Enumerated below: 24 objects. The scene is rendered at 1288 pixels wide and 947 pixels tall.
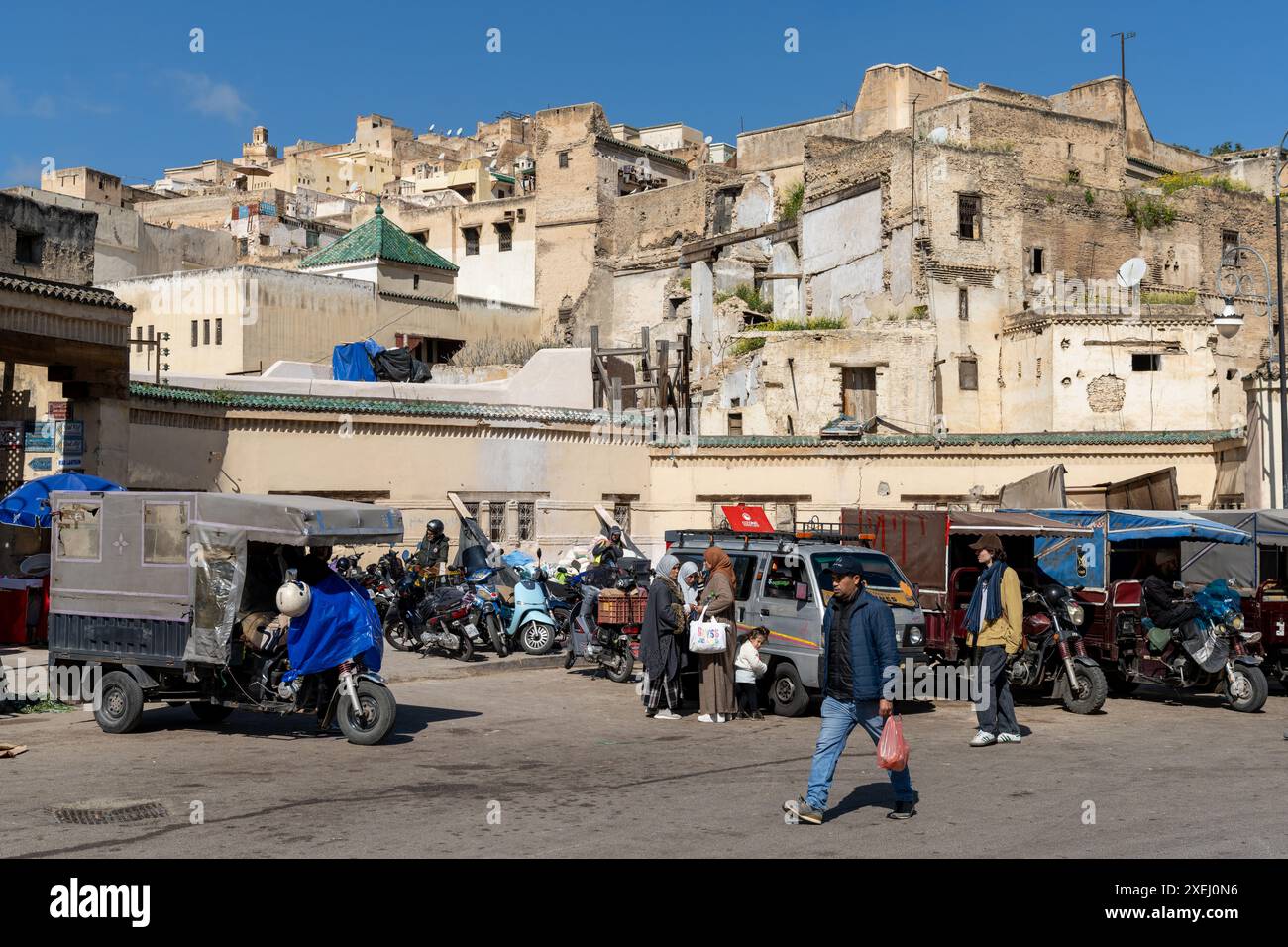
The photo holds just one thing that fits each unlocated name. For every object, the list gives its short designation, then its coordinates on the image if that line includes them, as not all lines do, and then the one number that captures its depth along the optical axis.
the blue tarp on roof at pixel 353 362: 34.34
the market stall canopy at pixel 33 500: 17.31
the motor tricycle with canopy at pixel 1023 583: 15.21
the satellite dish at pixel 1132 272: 40.56
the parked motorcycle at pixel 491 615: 19.55
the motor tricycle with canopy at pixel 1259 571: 16.56
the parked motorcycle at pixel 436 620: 19.14
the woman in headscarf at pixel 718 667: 14.29
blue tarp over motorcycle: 11.81
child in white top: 14.41
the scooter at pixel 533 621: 19.95
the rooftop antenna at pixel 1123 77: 54.56
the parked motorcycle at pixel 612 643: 17.45
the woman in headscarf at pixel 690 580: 15.71
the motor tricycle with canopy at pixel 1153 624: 15.43
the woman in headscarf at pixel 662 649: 14.51
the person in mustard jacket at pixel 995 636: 12.70
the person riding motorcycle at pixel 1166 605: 15.60
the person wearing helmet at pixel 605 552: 21.86
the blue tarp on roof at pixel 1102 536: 16.92
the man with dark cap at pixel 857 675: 9.30
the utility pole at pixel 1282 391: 22.33
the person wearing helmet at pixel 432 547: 22.11
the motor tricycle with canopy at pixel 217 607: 11.85
